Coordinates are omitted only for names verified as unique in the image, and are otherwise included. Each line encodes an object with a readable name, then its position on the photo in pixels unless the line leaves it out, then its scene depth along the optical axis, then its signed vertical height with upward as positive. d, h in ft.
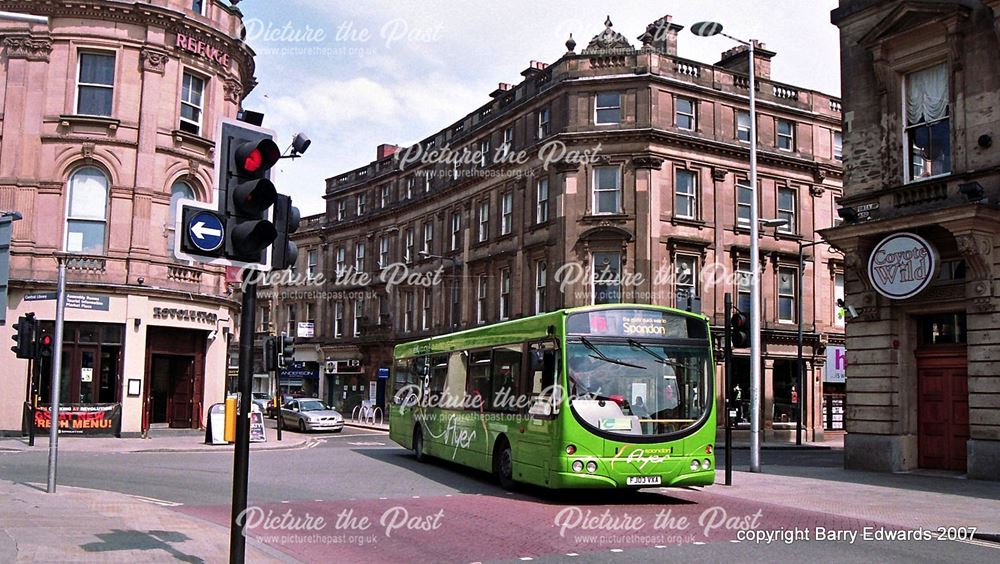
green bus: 47.65 -1.20
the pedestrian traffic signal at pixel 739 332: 59.62 +3.07
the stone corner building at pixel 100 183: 94.84 +19.03
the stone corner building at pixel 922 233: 62.28 +10.54
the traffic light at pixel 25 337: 67.67 +2.03
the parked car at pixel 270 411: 163.79 -7.38
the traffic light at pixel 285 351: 96.22 +2.01
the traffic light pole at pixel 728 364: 58.86 +0.98
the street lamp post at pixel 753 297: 68.80 +6.34
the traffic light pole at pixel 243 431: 24.13 -1.64
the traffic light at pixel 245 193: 24.62 +4.69
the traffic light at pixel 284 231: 26.14 +3.95
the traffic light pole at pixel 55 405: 48.01 -2.07
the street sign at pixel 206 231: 24.20 +3.60
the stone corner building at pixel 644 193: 125.59 +26.64
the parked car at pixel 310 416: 128.67 -6.38
